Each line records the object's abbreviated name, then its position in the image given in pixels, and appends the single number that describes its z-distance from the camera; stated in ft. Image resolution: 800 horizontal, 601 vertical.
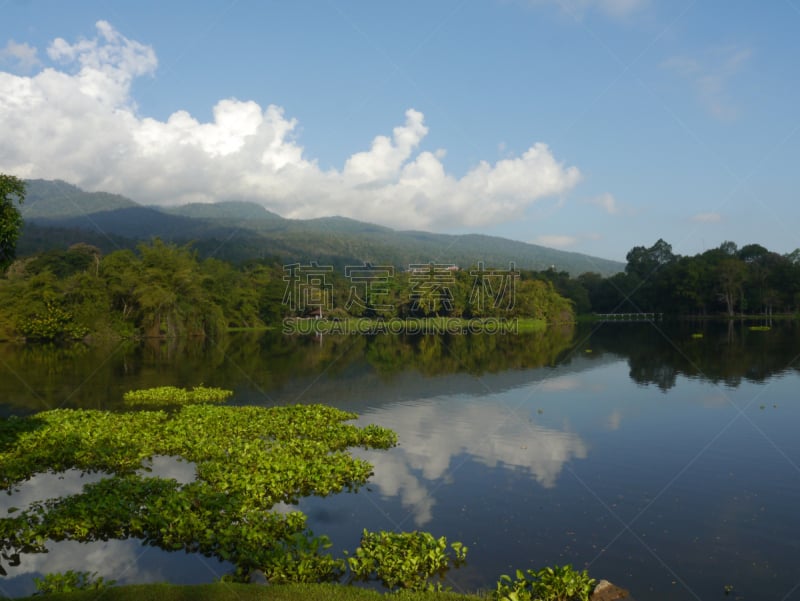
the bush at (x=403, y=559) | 35.14
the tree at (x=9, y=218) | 50.83
